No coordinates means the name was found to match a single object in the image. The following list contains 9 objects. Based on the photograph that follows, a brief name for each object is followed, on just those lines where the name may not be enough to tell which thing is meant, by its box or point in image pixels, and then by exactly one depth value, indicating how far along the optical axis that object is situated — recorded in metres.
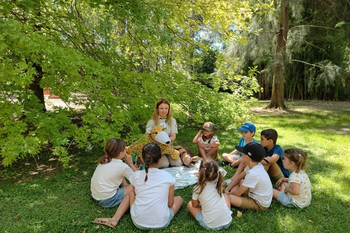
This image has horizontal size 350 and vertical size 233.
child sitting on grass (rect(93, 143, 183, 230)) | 2.34
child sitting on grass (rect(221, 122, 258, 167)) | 3.56
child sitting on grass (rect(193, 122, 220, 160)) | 4.13
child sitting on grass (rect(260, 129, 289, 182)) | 3.18
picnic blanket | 3.48
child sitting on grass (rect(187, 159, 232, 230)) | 2.30
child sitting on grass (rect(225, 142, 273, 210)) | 2.56
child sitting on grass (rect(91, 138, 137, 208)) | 2.76
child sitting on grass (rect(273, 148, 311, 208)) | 2.63
